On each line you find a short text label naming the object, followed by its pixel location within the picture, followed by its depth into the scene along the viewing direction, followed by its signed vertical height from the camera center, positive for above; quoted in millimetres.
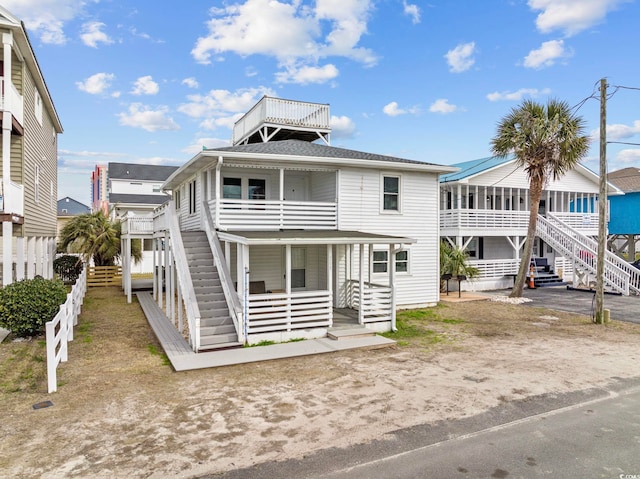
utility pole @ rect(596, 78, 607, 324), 14125 +1557
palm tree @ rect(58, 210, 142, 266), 24203 +317
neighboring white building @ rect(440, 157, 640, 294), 22781 +1166
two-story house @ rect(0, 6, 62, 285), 12195 +3067
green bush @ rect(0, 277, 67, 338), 11266 -1635
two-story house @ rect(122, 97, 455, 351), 11844 +268
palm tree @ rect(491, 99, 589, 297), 17750 +4417
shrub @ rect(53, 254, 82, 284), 24692 -1407
